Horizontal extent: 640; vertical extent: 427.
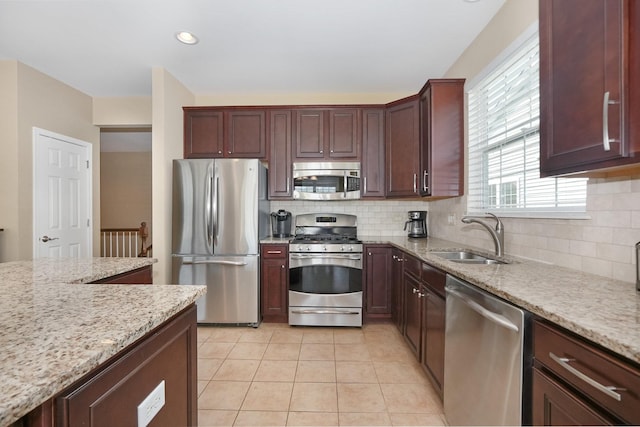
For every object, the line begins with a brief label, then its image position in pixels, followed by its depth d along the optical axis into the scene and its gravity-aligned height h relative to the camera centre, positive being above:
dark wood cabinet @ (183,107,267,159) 3.36 +0.95
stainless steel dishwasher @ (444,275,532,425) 1.01 -0.63
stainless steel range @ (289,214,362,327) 2.97 -0.75
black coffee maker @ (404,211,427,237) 3.33 -0.13
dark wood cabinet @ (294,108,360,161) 3.33 +0.92
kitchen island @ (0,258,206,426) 0.52 -0.30
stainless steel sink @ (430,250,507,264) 2.00 -0.34
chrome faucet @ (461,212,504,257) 1.93 -0.16
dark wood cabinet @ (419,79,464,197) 2.61 +0.69
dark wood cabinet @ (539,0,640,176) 0.92 +0.47
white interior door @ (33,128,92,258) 3.06 +0.20
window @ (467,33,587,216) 1.65 +0.46
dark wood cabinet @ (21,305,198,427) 0.58 -0.45
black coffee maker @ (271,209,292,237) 3.44 -0.14
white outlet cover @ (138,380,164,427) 0.80 -0.57
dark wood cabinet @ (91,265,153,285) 1.53 -0.38
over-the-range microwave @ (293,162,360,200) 3.31 +0.38
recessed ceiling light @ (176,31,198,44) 2.35 +1.48
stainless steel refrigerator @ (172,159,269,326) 2.97 -0.23
